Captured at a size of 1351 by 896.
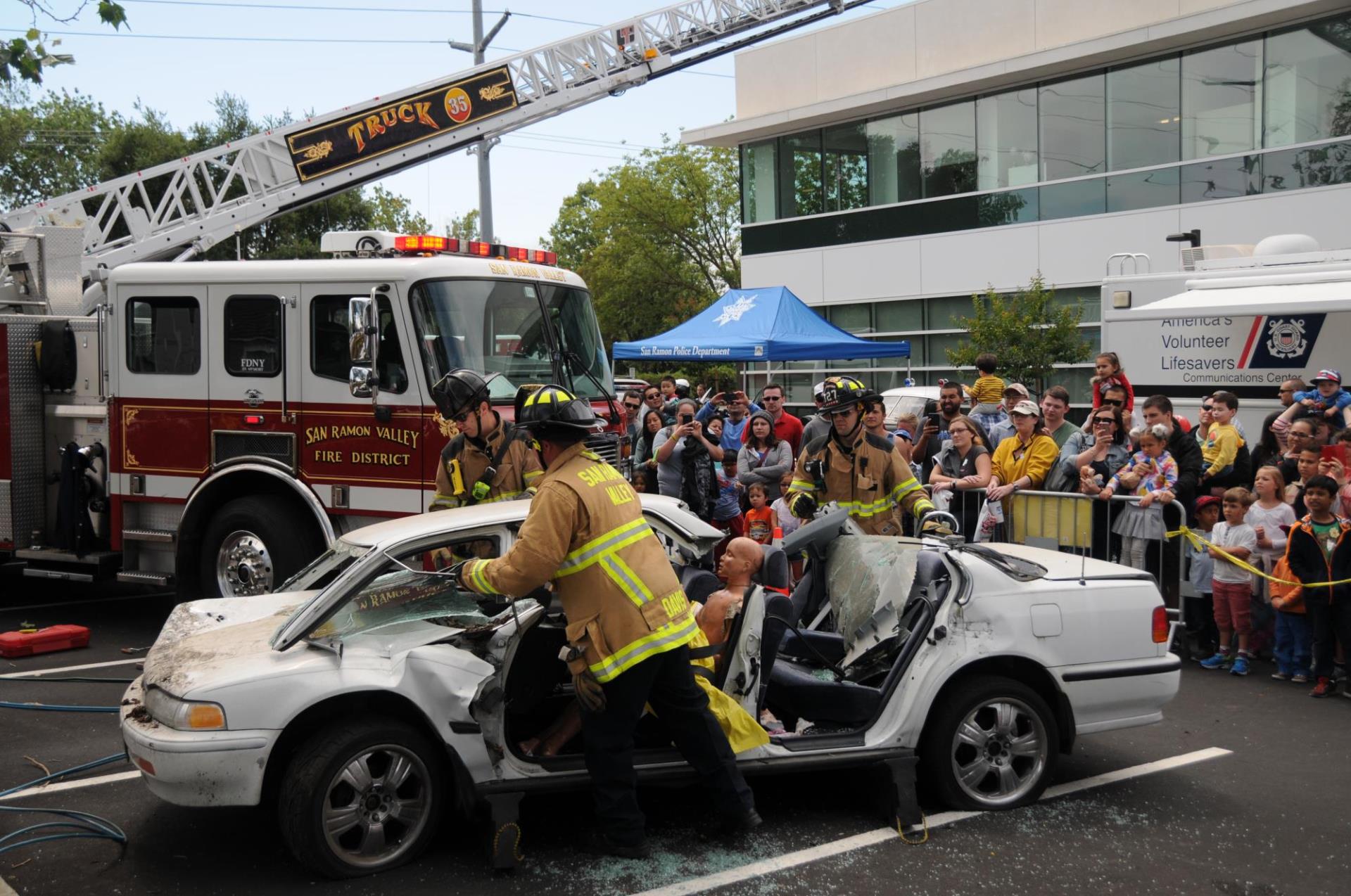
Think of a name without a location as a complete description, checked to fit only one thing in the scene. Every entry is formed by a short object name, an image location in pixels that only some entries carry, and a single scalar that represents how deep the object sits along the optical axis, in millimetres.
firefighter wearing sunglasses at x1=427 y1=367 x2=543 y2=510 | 6855
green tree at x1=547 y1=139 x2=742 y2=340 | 41094
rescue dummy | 4879
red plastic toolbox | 8539
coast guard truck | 9828
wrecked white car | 4500
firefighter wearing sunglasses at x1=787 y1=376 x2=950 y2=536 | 6723
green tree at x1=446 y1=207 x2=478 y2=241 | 67075
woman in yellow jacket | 8953
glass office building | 17234
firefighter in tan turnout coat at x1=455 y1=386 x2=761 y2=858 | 4473
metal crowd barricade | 8383
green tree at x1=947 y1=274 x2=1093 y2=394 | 18281
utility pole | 18516
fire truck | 8125
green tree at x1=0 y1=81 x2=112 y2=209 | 36688
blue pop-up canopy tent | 14945
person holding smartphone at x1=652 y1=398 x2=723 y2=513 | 10490
